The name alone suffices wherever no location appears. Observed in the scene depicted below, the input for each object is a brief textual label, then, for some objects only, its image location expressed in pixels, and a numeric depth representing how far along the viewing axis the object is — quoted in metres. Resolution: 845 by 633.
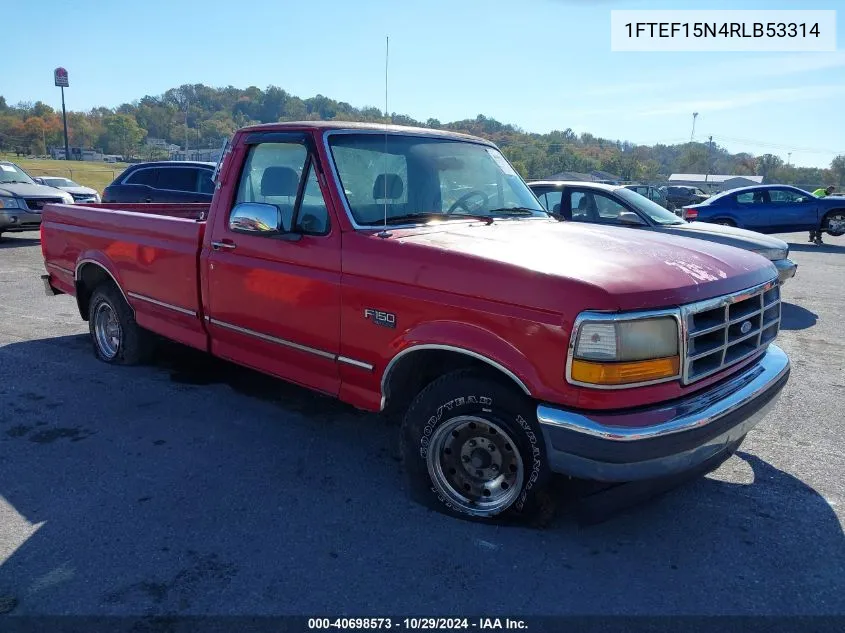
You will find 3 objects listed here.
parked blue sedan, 16.56
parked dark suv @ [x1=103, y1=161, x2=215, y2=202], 12.40
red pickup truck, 2.78
